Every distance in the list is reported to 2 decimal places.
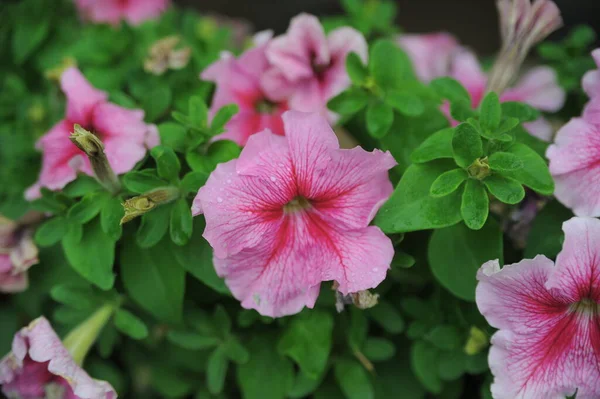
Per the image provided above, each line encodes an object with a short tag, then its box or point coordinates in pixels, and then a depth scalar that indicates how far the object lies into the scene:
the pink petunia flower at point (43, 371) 0.42
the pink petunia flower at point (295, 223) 0.40
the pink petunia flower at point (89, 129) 0.44
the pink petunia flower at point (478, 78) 0.49
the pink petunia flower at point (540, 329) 0.40
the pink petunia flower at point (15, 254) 0.46
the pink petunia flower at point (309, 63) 0.47
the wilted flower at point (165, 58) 0.49
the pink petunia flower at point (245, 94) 0.47
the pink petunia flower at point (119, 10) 0.60
